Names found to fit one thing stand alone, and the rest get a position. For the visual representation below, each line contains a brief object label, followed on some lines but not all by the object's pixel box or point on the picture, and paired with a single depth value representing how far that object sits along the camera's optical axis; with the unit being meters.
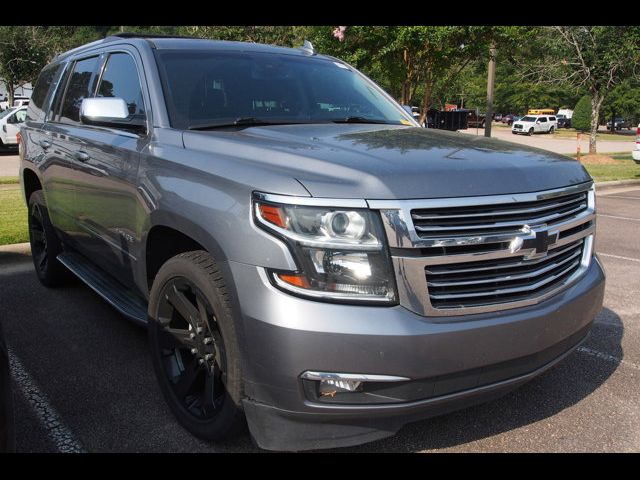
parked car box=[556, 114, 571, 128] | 74.60
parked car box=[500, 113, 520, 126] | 75.94
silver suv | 2.21
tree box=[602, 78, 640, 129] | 59.88
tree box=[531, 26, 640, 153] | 19.69
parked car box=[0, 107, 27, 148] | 20.02
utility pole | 16.15
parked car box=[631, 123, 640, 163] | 14.12
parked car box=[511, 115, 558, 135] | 54.97
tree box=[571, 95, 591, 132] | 59.33
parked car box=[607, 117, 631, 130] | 71.13
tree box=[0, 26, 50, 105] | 31.52
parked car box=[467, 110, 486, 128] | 61.38
